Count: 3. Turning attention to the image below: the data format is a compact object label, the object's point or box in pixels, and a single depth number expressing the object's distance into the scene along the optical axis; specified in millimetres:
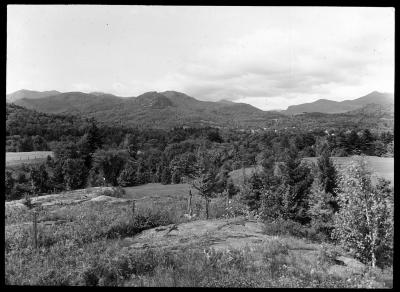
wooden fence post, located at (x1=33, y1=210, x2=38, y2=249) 11086
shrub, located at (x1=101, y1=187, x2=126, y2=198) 31489
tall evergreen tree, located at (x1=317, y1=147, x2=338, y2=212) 26359
